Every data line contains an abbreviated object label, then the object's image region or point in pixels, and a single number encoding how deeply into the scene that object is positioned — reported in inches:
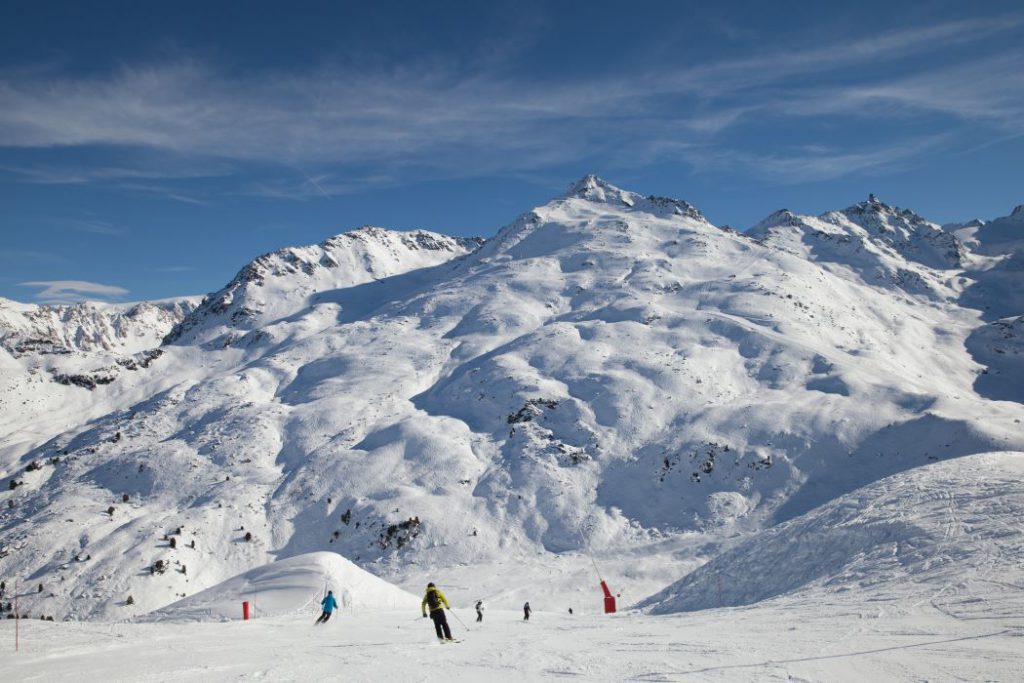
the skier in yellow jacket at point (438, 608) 628.4
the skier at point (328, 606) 775.2
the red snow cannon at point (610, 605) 1075.3
